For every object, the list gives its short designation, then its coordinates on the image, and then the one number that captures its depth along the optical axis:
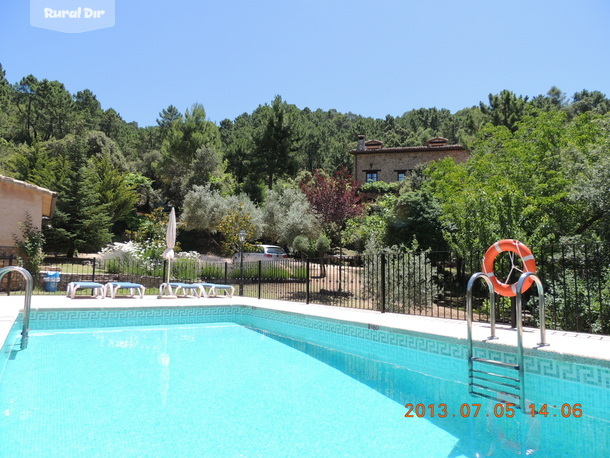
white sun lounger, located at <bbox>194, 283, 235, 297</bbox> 11.69
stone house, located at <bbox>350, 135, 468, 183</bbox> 31.22
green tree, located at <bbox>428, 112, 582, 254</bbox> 10.52
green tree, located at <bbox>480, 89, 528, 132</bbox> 20.39
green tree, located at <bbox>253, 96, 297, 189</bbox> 31.14
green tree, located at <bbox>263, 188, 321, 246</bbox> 18.20
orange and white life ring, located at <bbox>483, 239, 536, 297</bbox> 5.31
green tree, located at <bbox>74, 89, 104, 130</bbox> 40.84
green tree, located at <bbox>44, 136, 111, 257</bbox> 19.20
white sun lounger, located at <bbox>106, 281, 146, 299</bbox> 10.79
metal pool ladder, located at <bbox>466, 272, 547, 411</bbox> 3.82
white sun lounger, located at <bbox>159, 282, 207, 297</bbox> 11.62
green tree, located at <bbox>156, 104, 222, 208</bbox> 30.72
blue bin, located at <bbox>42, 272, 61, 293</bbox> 13.06
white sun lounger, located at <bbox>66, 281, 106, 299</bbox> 10.39
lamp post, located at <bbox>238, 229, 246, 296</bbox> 12.69
